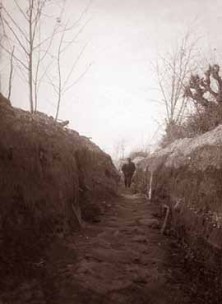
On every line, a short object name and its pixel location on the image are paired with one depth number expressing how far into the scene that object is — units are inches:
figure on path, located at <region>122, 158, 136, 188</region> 681.3
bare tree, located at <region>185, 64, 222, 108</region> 632.6
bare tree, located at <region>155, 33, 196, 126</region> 856.3
